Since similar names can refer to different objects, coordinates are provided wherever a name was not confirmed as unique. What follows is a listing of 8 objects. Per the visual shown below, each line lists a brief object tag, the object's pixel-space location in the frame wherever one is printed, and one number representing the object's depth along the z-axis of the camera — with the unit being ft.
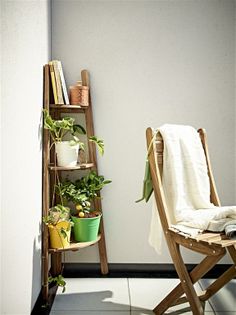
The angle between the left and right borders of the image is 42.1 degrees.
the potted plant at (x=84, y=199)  6.40
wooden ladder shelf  6.04
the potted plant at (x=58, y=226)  6.02
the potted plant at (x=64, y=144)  6.03
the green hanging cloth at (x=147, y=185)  5.61
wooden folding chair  4.45
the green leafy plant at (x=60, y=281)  6.05
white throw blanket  5.52
